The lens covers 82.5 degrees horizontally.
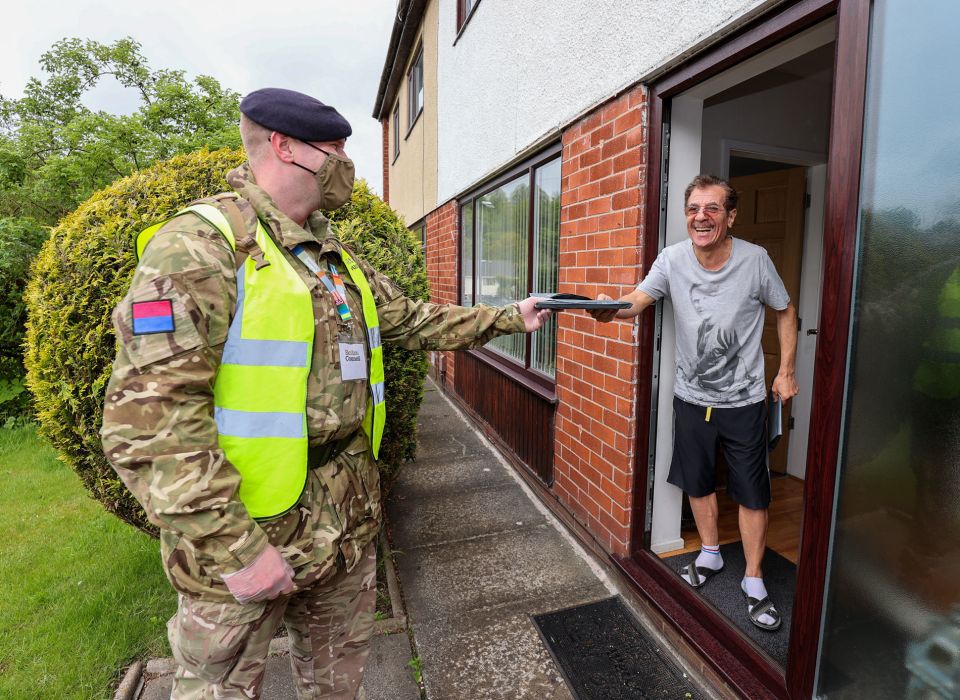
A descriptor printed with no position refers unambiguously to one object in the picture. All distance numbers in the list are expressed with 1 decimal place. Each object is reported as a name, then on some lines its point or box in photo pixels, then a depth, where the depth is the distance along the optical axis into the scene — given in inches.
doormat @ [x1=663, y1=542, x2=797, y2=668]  93.1
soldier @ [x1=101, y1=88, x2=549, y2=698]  48.5
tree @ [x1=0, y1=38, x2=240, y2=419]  253.8
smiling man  99.5
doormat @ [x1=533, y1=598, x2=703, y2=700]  90.0
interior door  164.6
